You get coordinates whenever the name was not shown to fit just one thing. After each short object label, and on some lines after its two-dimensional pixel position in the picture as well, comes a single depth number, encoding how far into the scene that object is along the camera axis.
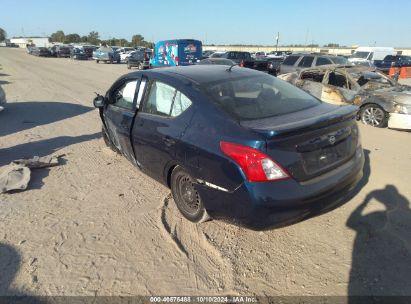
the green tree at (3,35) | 146.55
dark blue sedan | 2.87
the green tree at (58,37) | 127.40
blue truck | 22.92
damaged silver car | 7.54
